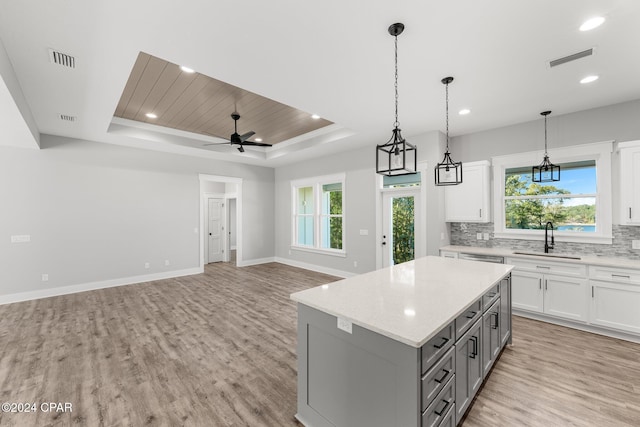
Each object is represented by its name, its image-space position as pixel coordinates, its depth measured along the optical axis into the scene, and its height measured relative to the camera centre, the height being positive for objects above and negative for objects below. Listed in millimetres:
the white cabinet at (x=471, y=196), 4520 +309
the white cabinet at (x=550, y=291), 3420 -1032
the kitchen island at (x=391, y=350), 1371 -804
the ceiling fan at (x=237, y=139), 4578 +1292
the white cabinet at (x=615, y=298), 3098 -1001
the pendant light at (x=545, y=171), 3852 +648
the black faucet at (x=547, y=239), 4043 -378
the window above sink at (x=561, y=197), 3744 +259
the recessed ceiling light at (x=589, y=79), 2928 +1478
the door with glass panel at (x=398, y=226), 5246 -230
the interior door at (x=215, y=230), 8320 -459
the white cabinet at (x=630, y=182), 3271 +386
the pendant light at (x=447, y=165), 2772 +522
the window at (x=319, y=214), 6641 +21
